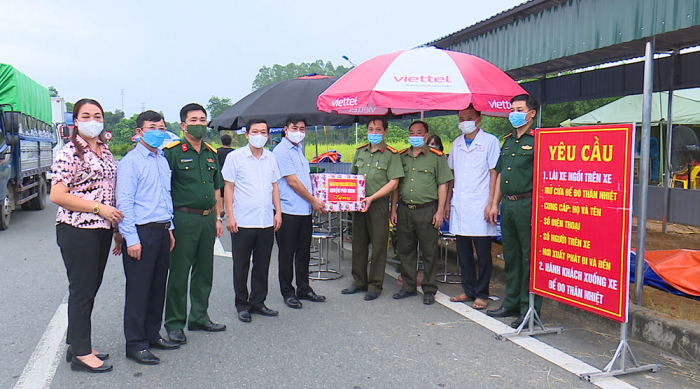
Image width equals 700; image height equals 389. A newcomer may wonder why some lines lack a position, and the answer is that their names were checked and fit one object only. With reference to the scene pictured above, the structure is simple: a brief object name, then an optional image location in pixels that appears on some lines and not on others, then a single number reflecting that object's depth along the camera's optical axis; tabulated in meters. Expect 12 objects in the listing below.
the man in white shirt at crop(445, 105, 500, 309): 5.65
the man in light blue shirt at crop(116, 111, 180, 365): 3.99
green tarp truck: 10.16
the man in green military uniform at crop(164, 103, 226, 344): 4.54
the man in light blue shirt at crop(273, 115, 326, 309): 5.63
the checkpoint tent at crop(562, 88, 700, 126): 14.33
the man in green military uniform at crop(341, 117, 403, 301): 5.93
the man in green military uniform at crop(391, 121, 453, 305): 5.86
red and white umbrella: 5.32
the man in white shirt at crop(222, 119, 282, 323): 5.14
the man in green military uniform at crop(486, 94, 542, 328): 4.96
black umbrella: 8.37
